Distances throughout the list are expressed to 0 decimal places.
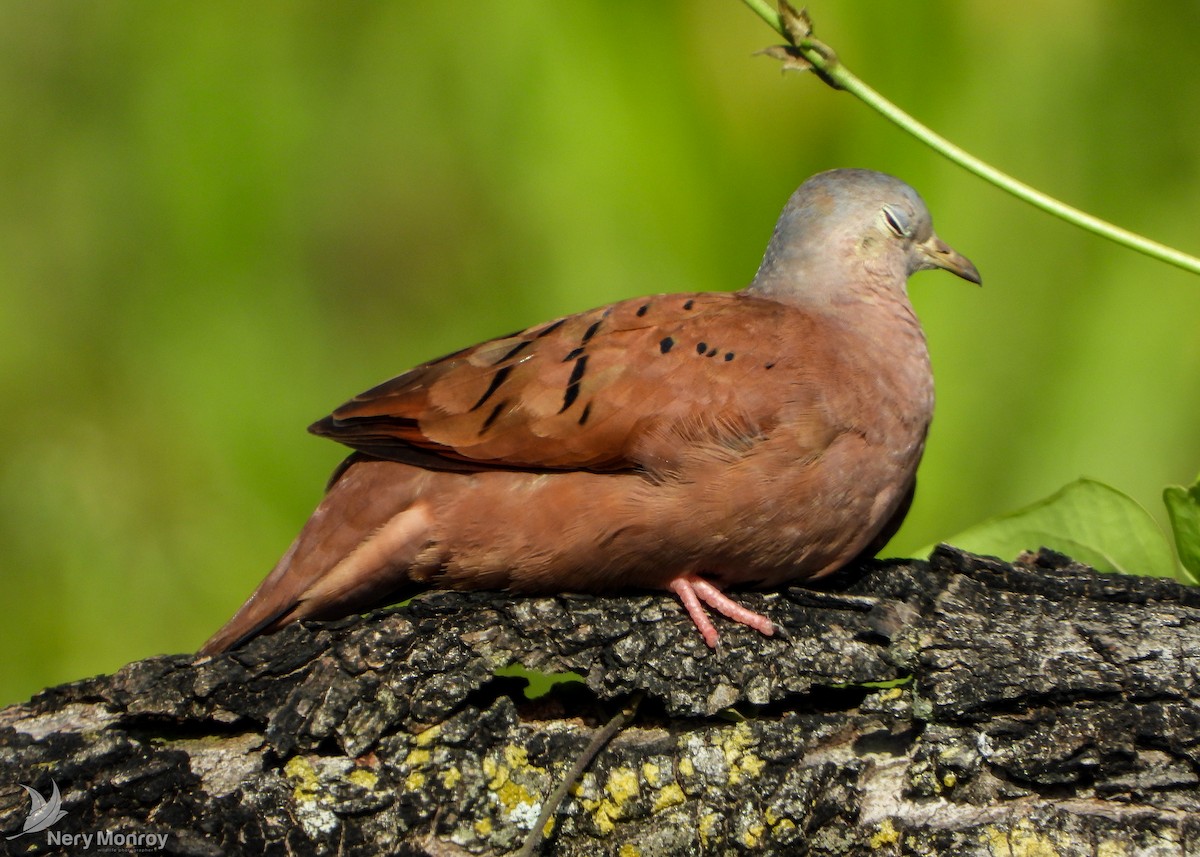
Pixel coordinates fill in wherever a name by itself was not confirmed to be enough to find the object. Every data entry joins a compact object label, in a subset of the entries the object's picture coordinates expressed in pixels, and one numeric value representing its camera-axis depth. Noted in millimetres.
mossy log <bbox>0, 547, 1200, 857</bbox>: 4680
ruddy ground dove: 5660
